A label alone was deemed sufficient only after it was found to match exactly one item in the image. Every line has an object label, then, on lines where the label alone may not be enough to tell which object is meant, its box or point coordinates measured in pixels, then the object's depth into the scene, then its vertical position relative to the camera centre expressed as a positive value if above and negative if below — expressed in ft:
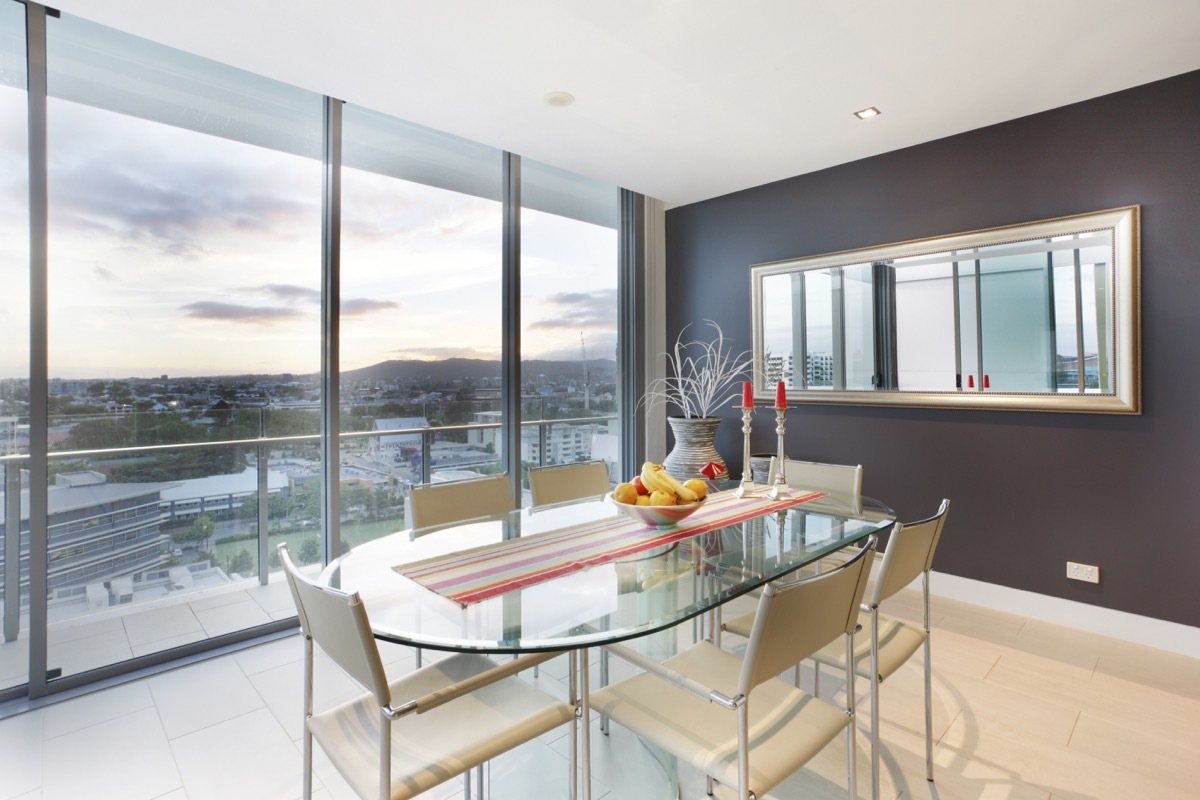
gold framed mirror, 9.77 +1.55
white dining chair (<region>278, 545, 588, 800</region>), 3.97 -2.52
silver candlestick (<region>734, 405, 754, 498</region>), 8.18 -1.07
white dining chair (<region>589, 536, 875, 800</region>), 4.03 -2.55
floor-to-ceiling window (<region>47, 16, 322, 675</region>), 8.32 +1.37
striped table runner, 5.25 -1.51
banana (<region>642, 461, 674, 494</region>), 6.75 -0.86
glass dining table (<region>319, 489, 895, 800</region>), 4.46 -1.57
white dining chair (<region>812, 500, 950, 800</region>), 5.48 -2.40
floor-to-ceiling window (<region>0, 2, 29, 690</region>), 7.79 +0.81
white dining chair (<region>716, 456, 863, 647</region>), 8.96 -1.21
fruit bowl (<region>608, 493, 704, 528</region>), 6.64 -1.22
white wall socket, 10.00 -2.95
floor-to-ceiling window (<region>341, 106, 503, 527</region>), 10.84 +1.94
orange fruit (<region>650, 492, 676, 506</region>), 6.66 -1.07
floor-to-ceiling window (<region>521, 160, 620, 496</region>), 13.46 +2.18
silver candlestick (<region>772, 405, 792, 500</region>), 8.54 -1.20
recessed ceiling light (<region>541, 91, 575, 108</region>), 9.71 +5.10
